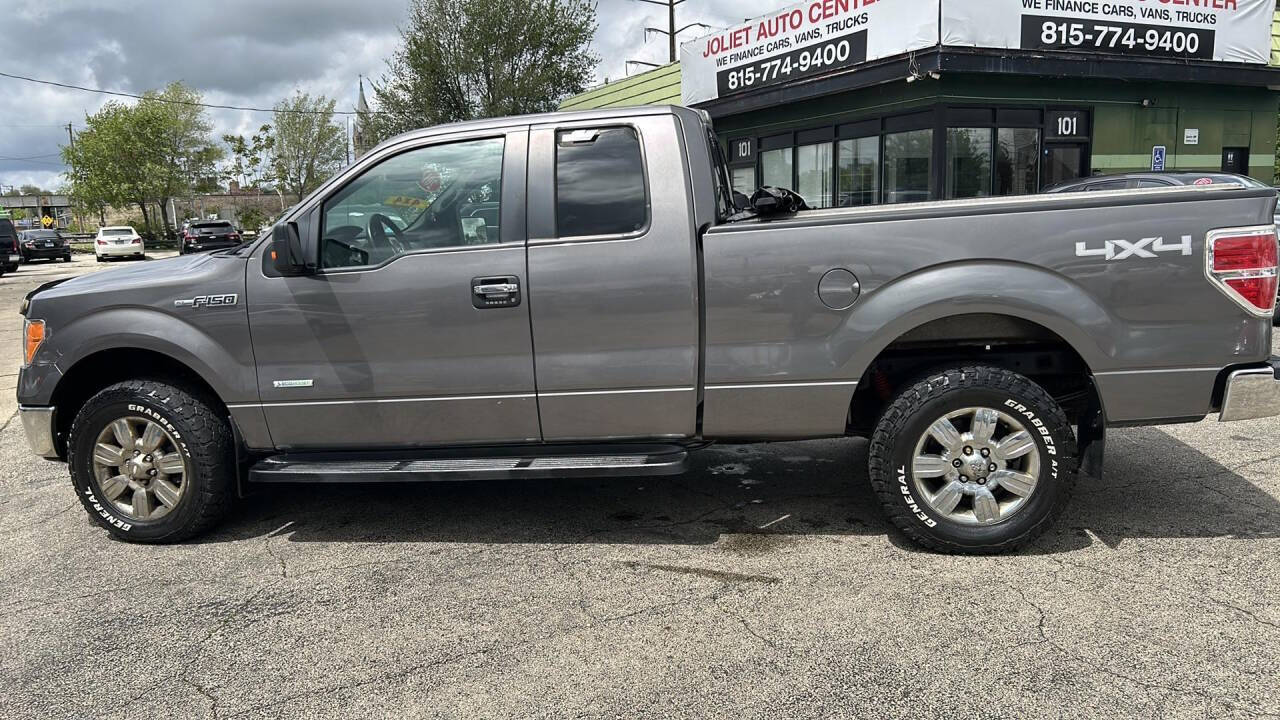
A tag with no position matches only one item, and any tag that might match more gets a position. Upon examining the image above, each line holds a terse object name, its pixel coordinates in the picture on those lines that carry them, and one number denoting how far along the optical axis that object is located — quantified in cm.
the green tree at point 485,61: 2711
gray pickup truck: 380
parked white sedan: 3591
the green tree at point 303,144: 5412
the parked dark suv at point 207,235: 3266
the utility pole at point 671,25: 3198
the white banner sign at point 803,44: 1451
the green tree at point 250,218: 5994
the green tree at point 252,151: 5453
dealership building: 1463
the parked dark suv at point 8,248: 2859
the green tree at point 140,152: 4941
